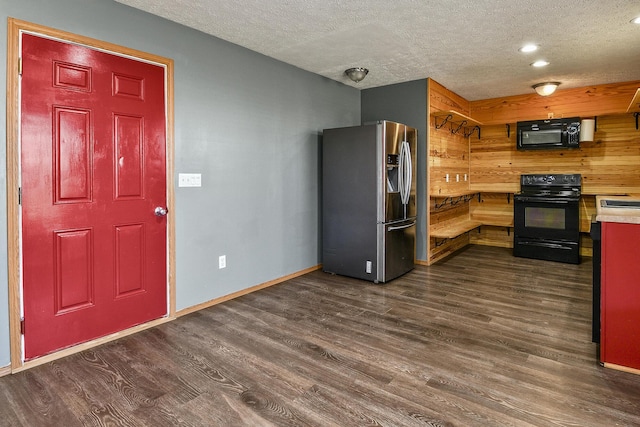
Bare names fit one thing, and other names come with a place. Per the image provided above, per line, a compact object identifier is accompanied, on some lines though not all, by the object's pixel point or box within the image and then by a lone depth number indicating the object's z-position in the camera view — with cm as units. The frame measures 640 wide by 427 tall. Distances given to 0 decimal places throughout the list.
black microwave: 508
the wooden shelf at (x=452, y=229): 486
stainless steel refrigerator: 401
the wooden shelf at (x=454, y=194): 489
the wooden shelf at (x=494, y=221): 596
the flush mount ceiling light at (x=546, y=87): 488
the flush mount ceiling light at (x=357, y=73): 421
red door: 231
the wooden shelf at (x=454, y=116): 475
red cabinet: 219
